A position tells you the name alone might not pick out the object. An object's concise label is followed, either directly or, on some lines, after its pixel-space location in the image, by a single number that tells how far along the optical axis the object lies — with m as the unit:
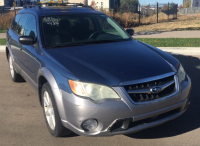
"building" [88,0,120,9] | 56.38
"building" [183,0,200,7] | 80.55
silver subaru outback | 2.88
